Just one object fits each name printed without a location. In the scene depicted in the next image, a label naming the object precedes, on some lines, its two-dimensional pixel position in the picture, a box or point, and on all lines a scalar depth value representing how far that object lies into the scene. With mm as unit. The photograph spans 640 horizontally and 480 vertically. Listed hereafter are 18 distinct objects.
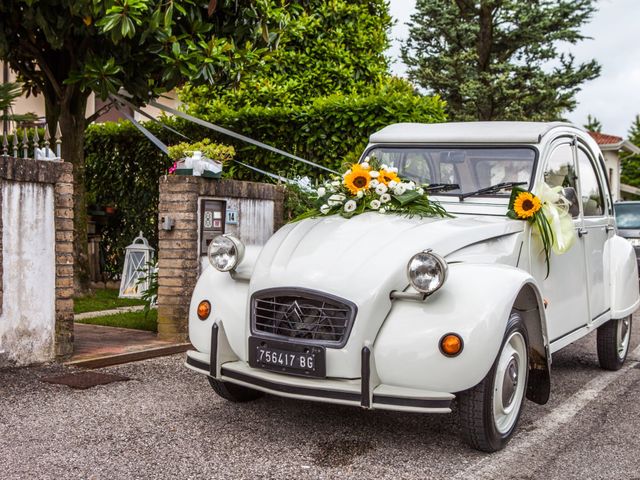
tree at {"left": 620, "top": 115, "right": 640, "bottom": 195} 52906
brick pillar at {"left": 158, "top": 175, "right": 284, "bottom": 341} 7074
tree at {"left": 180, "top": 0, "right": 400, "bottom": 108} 11625
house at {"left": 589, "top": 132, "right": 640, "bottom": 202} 39281
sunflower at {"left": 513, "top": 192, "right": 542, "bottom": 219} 4918
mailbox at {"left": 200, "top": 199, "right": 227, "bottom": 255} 7258
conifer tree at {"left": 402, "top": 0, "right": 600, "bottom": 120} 23734
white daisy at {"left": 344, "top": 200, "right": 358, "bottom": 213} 4816
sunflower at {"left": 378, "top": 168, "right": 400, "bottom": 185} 4938
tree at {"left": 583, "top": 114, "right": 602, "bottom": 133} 55334
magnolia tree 7210
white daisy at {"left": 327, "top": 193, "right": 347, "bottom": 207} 4922
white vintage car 3869
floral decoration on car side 4945
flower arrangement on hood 4816
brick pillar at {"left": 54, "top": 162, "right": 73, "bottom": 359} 6008
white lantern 10250
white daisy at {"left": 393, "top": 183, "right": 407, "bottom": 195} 4867
